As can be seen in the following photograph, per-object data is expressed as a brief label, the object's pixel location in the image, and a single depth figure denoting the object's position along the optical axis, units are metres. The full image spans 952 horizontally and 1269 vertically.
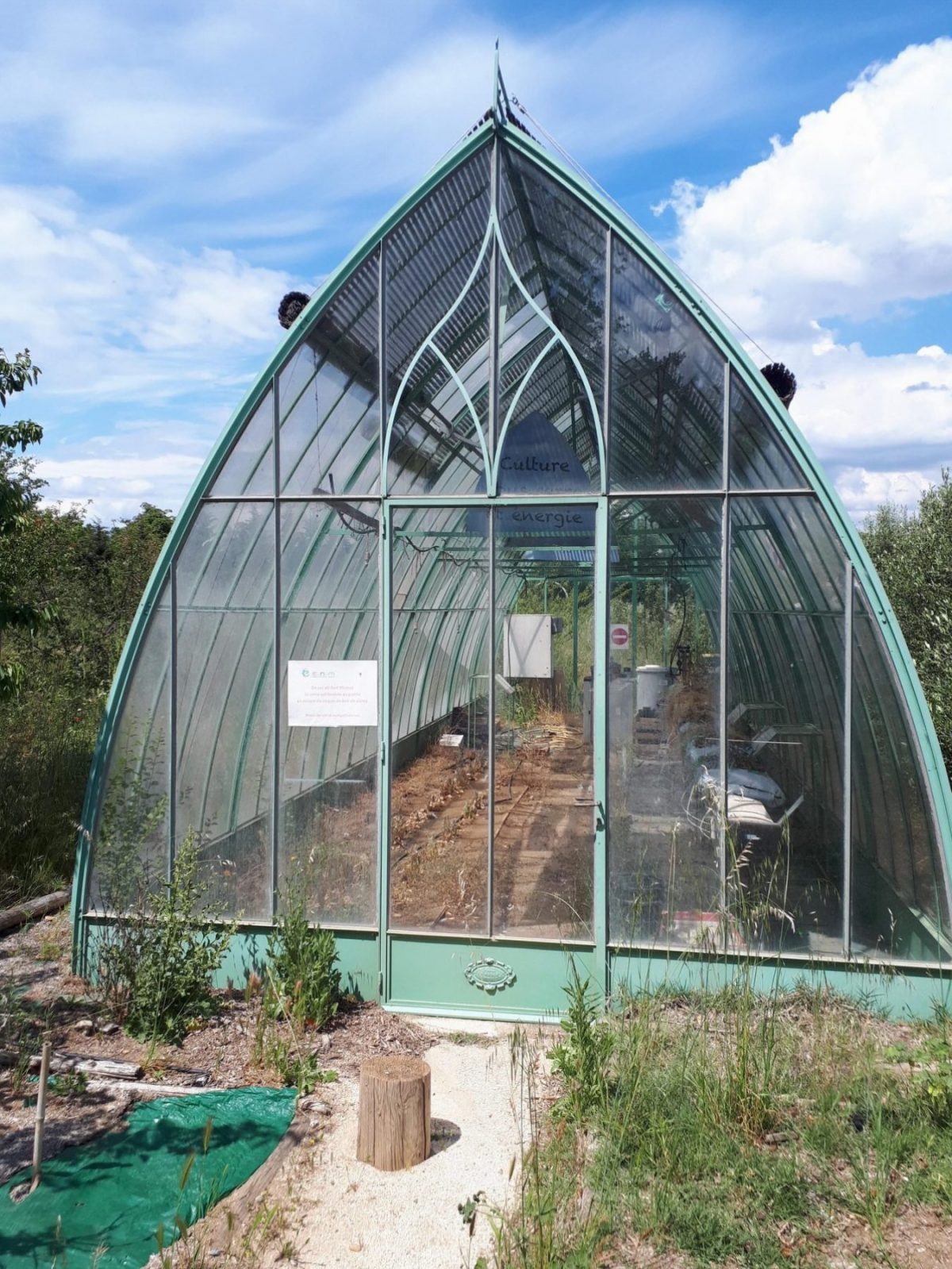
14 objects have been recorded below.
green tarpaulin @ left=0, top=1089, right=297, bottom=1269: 4.20
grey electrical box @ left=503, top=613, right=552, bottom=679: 6.69
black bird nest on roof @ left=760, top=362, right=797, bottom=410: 6.79
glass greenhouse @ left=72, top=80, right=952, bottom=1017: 6.31
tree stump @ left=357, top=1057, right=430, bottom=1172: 4.81
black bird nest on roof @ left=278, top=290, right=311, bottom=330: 6.96
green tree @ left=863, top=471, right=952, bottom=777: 14.16
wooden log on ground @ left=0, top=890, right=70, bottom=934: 8.33
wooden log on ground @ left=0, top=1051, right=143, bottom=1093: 5.67
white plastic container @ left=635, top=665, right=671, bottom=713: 6.58
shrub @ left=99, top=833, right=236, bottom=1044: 6.27
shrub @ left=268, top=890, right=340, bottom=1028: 6.25
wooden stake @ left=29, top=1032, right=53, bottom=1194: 4.46
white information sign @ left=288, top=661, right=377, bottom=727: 6.88
